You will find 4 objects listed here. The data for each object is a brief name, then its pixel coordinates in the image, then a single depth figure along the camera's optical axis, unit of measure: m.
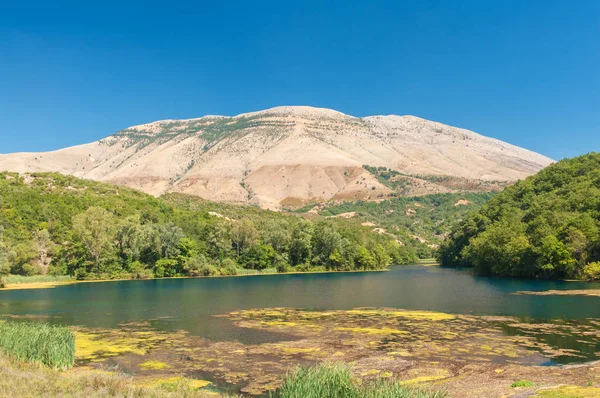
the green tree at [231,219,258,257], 102.94
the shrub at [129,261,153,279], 88.62
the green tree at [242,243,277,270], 103.62
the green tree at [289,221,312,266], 108.88
